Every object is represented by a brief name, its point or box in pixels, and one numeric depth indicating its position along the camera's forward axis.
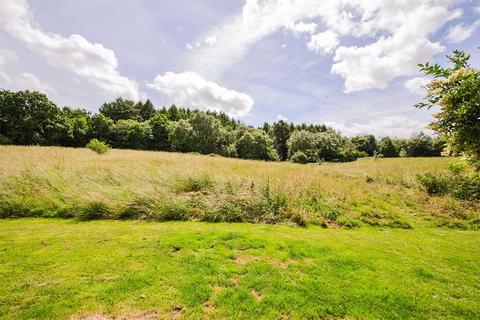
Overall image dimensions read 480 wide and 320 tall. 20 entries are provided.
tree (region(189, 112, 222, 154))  47.88
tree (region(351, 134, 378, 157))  81.06
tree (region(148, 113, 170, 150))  51.38
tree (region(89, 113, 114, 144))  45.38
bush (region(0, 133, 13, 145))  30.53
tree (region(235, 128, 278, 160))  50.91
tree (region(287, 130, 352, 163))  54.50
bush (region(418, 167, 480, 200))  11.70
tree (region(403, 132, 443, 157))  62.34
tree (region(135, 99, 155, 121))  71.81
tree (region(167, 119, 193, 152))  47.03
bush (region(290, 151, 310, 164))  48.00
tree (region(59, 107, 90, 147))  40.69
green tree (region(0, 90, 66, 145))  34.88
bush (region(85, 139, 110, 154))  23.72
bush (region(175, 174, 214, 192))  10.37
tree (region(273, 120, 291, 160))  75.94
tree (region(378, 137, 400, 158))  68.38
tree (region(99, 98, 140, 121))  65.81
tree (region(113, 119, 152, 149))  46.78
